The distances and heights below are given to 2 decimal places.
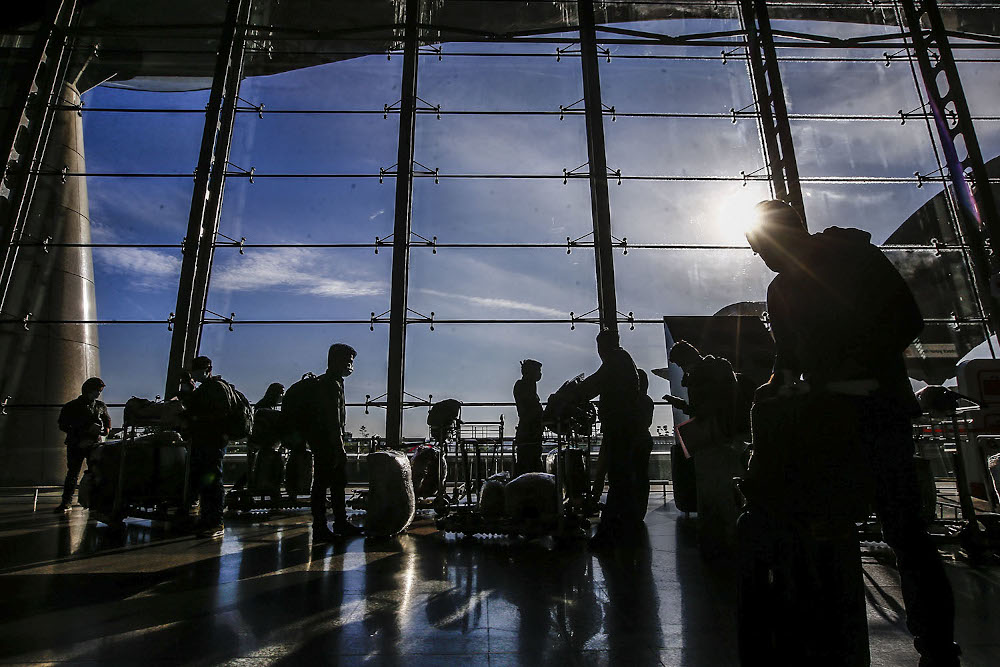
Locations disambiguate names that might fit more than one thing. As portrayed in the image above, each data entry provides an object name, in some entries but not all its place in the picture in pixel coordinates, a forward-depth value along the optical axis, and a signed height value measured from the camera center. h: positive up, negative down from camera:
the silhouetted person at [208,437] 3.85 +0.28
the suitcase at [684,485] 4.61 -0.16
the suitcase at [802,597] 1.05 -0.26
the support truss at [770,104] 7.93 +5.28
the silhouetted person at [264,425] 5.34 +0.49
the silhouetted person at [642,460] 3.70 +0.04
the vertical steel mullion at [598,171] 7.27 +4.08
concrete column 7.44 +2.00
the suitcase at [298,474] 5.41 +0.01
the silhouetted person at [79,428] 5.51 +0.52
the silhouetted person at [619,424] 3.51 +0.27
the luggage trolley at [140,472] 4.10 +0.06
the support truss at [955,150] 7.63 +4.41
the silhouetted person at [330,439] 3.71 +0.24
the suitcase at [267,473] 5.37 +0.03
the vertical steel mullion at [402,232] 7.05 +3.20
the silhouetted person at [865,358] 1.26 +0.25
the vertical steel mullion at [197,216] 7.02 +3.46
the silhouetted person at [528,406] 5.08 +0.59
